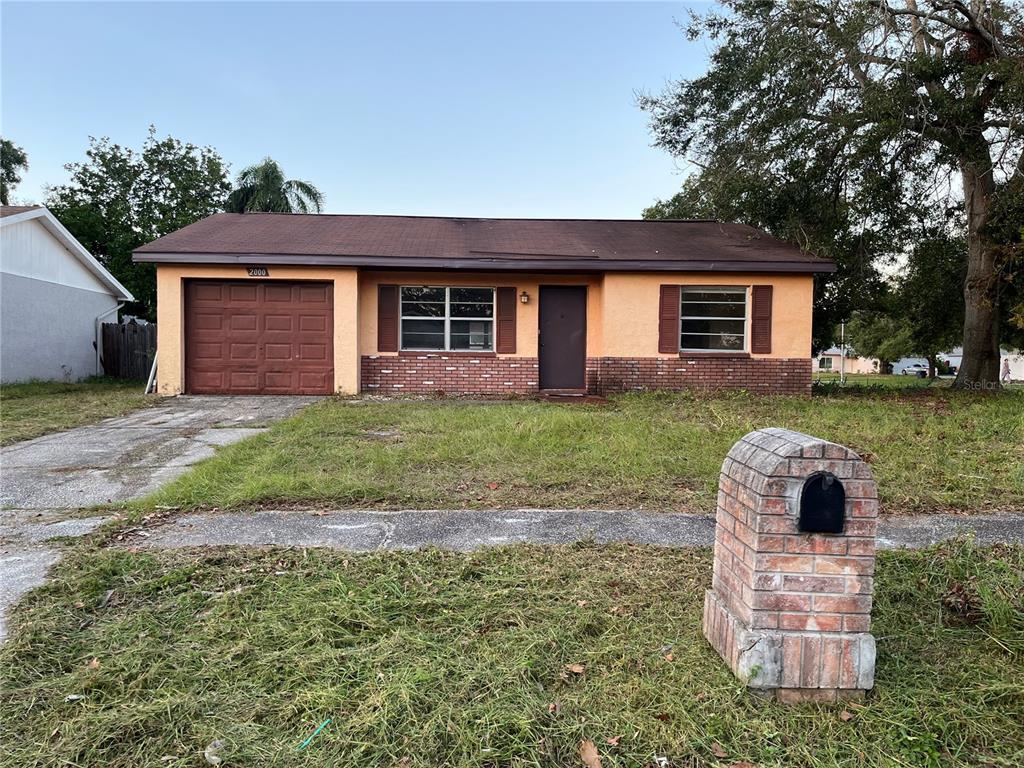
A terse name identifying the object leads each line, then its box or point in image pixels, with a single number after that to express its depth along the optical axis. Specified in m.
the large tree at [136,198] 23.17
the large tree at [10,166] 29.70
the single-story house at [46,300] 13.49
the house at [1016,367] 43.47
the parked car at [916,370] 49.19
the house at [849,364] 62.22
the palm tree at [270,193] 24.58
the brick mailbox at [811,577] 2.04
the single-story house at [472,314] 11.23
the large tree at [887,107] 10.64
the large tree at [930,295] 14.46
